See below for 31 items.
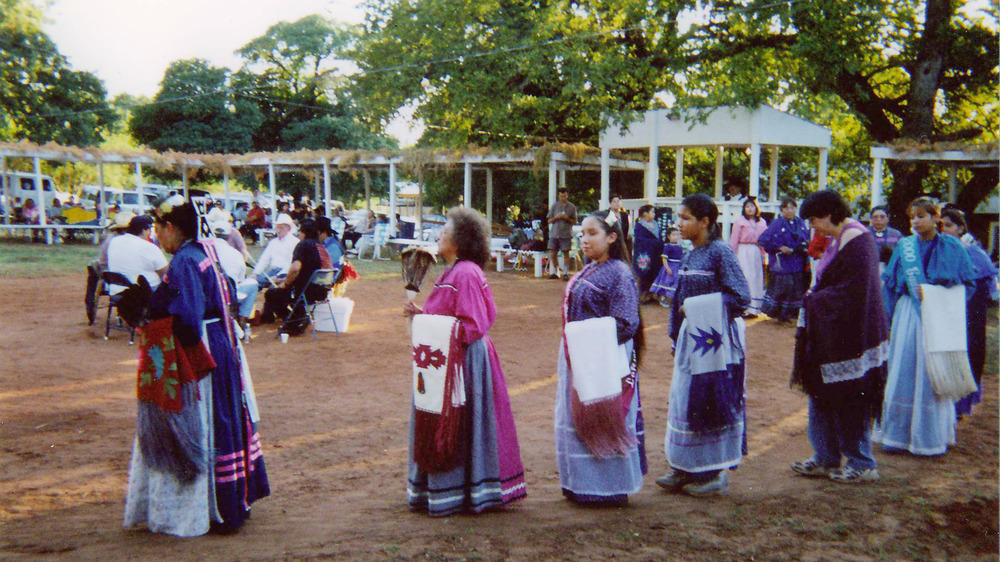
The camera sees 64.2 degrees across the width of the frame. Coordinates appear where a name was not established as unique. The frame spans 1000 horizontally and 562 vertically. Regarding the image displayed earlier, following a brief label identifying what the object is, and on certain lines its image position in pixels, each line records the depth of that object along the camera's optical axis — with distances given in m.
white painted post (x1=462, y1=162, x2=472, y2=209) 18.40
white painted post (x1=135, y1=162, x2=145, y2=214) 24.47
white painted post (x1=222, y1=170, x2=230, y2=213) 26.93
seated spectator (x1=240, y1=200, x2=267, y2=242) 24.39
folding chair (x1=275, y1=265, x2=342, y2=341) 9.07
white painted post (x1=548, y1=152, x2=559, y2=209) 17.39
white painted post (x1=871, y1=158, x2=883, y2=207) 14.43
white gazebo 14.65
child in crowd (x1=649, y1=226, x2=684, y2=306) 11.49
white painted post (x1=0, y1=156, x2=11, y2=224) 21.59
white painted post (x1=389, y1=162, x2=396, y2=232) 20.51
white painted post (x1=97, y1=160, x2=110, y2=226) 23.55
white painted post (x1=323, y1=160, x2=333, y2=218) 21.59
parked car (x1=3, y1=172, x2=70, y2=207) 26.73
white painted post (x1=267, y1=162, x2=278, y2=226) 23.87
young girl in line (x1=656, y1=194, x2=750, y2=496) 4.17
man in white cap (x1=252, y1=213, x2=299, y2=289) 9.73
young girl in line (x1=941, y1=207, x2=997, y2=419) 5.63
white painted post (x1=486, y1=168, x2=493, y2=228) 22.15
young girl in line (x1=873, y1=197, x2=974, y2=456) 5.18
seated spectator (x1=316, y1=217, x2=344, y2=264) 9.42
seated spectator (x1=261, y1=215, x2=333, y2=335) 9.01
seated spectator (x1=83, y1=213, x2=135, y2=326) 8.36
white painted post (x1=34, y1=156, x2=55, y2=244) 21.30
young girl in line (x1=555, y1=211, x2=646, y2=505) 3.83
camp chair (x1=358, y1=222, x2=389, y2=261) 20.38
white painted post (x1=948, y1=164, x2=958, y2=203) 16.06
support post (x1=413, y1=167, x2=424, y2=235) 19.92
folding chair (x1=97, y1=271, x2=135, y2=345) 7.21
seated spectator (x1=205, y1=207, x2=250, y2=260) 9.28
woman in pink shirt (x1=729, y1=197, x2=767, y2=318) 11.05
